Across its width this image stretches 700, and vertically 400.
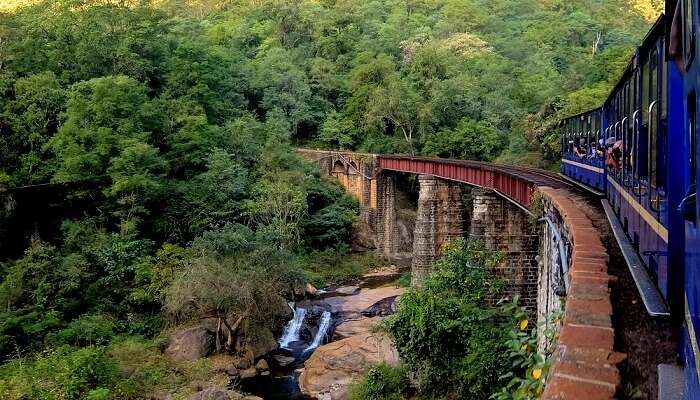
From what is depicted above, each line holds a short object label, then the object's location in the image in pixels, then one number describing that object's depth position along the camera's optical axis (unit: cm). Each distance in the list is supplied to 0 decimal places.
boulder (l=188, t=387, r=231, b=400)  1736
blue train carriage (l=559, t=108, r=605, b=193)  1334
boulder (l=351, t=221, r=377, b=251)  4003
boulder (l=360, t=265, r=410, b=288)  3400
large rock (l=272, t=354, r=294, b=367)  2208
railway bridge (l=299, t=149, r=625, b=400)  337
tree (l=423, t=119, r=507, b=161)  4278
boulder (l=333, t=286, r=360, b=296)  3164
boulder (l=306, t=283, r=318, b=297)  3059
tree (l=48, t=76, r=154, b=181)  2625
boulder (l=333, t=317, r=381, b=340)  2486
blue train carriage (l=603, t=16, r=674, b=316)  491
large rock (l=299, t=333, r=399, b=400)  1941
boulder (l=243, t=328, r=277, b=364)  2188
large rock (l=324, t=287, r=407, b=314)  2850
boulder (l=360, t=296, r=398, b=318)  2745
